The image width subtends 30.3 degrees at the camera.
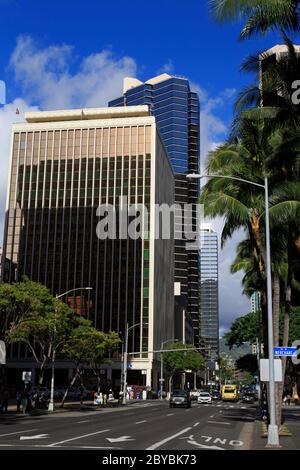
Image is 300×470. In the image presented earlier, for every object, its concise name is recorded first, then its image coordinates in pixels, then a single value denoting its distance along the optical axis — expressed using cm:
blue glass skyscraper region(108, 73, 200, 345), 17775
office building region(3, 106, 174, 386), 10025
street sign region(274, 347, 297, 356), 1958
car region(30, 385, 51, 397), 6380
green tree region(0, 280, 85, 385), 3597
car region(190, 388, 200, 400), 9310
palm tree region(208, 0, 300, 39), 1822
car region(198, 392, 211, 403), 6775
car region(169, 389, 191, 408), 5316
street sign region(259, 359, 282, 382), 1803
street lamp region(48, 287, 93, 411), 4200
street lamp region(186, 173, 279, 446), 1718
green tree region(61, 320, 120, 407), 4803
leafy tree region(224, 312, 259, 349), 6312
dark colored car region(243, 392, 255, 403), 7571
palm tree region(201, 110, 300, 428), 2458
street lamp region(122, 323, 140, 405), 6356
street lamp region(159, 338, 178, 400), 9899
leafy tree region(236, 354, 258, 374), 7556
